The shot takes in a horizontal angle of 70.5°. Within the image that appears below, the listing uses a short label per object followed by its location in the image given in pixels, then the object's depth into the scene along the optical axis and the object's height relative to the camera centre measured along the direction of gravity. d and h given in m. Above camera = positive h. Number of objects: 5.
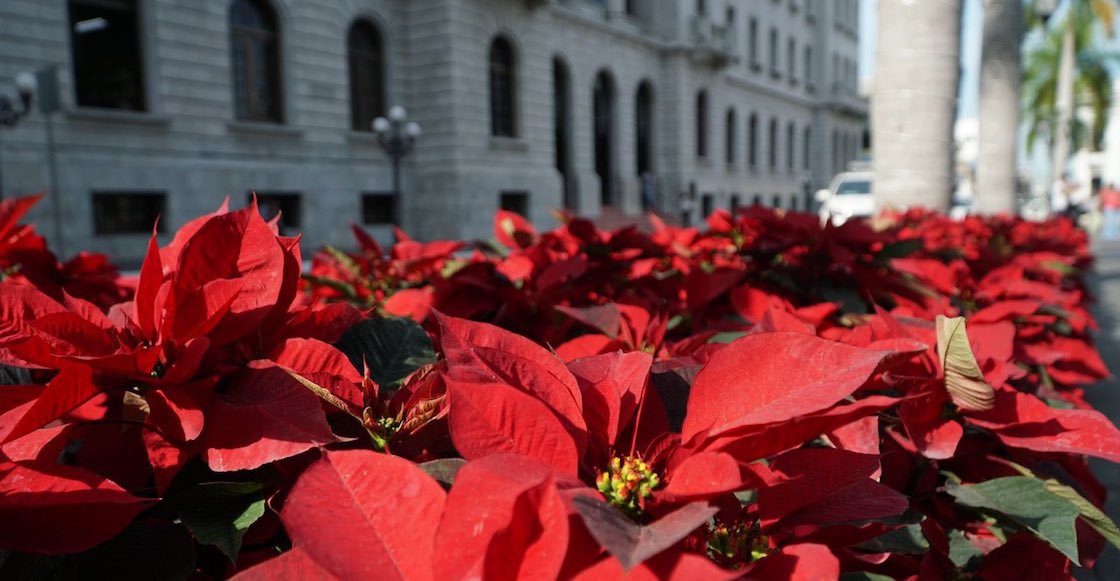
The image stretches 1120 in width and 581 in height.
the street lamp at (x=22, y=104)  11.48 +1.57
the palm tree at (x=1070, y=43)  22.78 +5.28
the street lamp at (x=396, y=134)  16.02 +1.35
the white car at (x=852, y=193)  20.38 -0.12
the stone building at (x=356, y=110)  13.69 +2.10
